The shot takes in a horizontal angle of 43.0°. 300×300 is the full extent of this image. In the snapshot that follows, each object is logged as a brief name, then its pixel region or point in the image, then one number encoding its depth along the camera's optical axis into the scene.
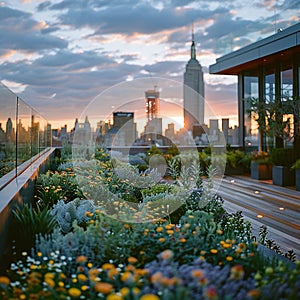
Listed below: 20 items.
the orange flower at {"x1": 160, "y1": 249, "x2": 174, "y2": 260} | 1.47
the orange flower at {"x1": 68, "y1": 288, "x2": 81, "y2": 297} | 1.33
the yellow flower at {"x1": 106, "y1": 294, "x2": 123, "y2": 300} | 1.24
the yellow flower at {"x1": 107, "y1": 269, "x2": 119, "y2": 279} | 1.44
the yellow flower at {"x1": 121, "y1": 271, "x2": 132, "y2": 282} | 1.41
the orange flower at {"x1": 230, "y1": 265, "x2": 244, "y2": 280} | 1.38
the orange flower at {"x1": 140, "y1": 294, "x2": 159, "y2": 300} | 1.09
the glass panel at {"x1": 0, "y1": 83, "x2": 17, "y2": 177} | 3.12
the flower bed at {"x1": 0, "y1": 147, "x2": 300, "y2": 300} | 1.47
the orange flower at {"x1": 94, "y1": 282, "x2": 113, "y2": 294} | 1.28
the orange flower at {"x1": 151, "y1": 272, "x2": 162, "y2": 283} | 1.28
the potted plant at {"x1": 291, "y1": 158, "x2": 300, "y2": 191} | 7.96
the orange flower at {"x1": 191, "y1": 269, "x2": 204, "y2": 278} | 1.33
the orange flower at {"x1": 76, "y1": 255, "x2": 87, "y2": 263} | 1.58
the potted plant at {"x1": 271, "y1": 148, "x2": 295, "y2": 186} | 8.83
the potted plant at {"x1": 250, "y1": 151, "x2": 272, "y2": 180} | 10.01
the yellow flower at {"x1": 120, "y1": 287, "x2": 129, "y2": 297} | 1.26
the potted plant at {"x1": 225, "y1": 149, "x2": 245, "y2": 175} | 11.21
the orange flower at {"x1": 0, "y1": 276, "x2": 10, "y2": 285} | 1.42
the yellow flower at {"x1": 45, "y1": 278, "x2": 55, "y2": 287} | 1.42
